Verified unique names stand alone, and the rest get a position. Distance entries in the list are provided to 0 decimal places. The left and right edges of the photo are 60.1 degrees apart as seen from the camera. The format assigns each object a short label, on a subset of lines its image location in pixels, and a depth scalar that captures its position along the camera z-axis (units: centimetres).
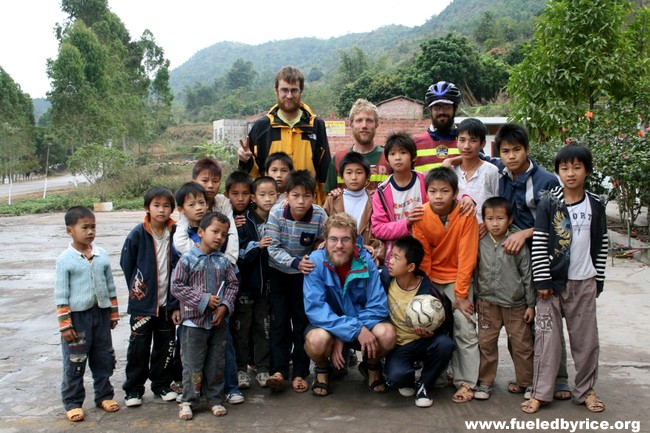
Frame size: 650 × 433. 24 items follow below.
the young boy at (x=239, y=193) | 425
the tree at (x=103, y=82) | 3170
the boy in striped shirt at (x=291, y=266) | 402
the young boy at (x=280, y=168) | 433
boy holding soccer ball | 375
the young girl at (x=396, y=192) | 401
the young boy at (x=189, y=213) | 388
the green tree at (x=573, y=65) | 1038
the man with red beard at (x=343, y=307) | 376
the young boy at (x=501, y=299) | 377
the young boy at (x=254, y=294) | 415
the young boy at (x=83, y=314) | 362
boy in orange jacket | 379
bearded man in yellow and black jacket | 466
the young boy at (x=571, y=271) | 355
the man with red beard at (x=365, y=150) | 441
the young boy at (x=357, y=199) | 413
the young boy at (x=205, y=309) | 365
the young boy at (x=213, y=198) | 390
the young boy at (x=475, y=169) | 394
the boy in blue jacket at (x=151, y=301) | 382
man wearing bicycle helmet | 428
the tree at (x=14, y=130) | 3325
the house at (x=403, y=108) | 2844
